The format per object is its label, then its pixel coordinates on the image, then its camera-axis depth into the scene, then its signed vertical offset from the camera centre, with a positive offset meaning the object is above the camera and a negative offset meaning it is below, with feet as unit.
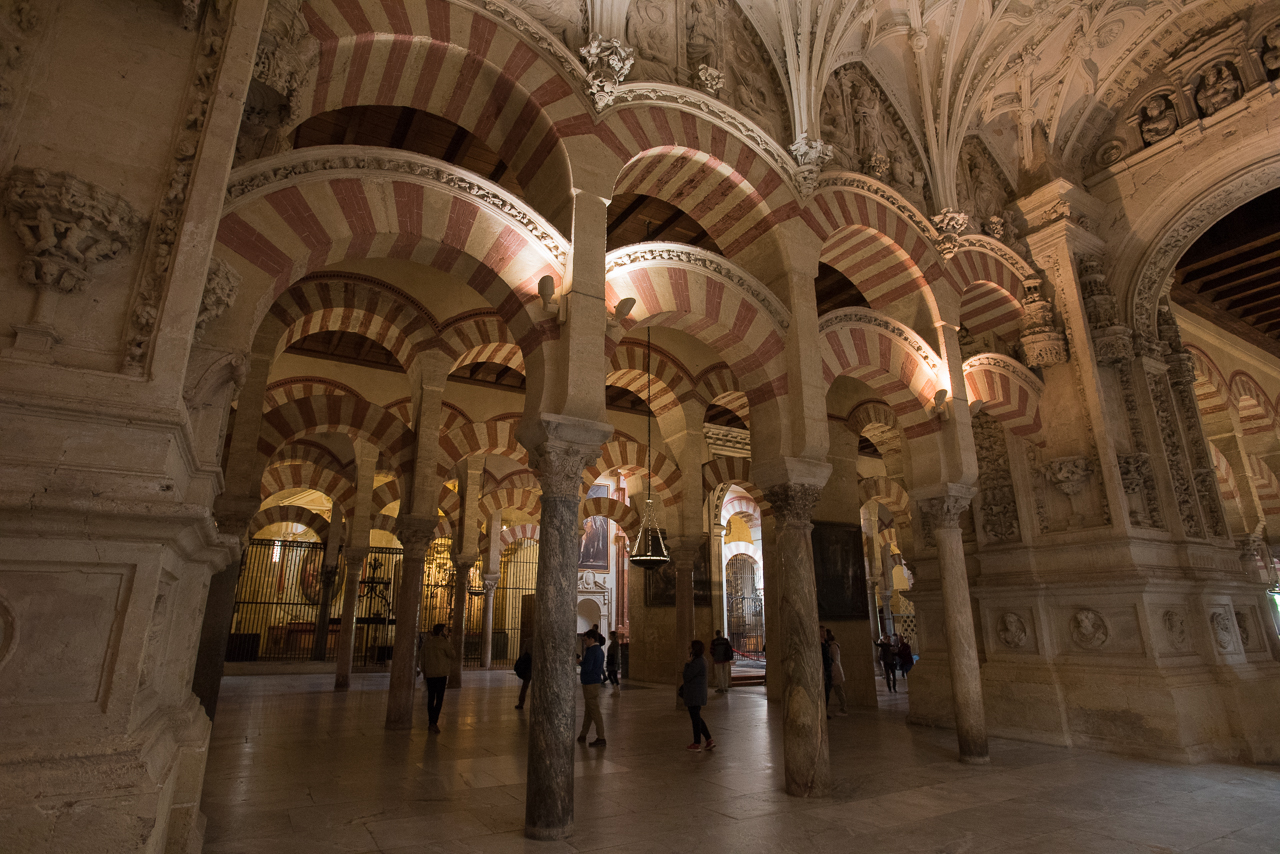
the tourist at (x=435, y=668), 21.44 -1.04
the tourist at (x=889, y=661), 34.96 -1.40
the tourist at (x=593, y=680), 18.97 -1.26
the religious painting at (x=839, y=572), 29.12 +2.56
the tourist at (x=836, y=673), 25.95 -1.47
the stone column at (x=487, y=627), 48.11 +0.47
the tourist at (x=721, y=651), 28.91 -0.73
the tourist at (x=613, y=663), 36.63 -1.54
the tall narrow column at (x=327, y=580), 45.85 +3.44
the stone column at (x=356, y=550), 32.32 +3.95
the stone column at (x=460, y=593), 34.78 +1.97
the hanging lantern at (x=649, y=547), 27.27 +3.38
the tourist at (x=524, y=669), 25.64 -1.31
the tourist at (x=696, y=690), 18.44 -1.49
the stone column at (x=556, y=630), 11.29 +0.06
